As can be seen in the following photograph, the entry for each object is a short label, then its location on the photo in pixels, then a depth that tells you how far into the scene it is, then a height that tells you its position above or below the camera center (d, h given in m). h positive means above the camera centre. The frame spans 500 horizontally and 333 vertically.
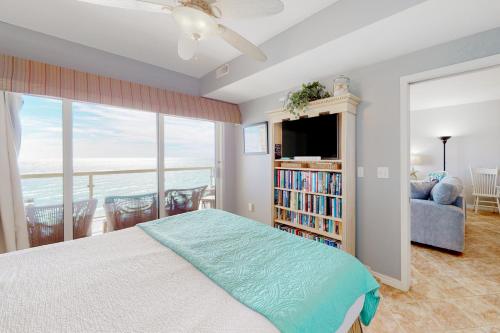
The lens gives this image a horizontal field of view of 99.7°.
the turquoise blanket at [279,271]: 0.81 -0.52
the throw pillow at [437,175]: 4.40 -0.24
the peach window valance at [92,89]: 1.90 +0.84
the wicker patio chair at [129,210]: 2.66 -0.58
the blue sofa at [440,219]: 2.57 -0.70
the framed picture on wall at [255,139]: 3.20 +0.42
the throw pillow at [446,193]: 2.67 -0.37
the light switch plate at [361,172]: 2.23 -0.08
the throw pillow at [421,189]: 3.02 -0.36
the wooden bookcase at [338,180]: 2.12 -0.17
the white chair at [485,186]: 4.30 -0.47
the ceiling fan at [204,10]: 1.08 +0.84
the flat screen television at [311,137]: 2.26 +0.33
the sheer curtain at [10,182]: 1.94 -0.14
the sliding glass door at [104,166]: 2.19 +0.00
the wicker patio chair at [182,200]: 3.06 -0.52
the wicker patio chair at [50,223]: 2.18 -0.60
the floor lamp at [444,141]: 4.91 +0.55
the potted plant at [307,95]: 2.34 +0.78
